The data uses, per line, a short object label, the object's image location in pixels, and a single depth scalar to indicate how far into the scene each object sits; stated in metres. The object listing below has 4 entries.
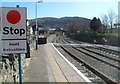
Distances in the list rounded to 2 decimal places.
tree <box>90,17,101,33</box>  57.98
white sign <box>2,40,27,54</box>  2.92
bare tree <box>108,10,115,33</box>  50.78
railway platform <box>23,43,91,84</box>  5.31
